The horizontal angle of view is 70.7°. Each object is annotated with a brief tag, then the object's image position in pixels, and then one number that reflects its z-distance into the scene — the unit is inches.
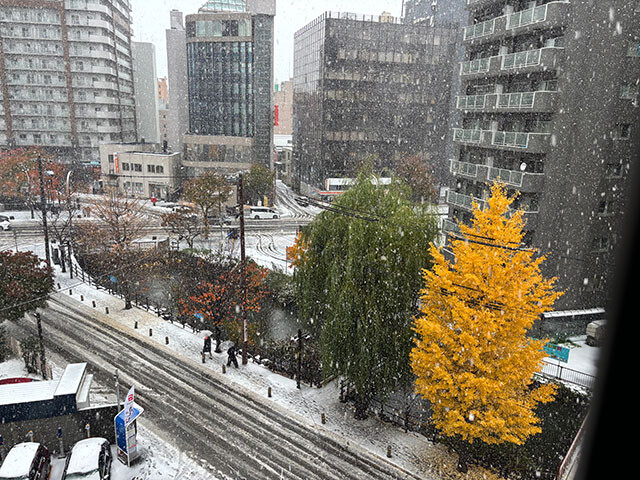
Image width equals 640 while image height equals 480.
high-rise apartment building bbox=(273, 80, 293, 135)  5669.3
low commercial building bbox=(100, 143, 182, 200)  2314.2
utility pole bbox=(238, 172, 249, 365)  764.6
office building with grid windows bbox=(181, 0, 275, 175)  2397.9
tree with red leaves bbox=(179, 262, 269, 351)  898.7
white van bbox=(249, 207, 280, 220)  2034.9
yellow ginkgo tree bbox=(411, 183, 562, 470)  547.8
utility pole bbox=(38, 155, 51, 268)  1120.0
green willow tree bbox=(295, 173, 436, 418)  647.8
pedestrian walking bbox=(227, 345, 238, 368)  834.2
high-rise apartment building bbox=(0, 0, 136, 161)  2396.7
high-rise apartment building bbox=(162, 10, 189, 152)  3479.3
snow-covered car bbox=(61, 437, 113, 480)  535.0
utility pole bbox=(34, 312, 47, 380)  748.0
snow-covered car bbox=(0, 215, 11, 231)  1668.3
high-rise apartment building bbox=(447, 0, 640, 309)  889.5
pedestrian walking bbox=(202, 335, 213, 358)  856.9
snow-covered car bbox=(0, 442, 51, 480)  511.1
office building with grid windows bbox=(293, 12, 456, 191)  2295.8
